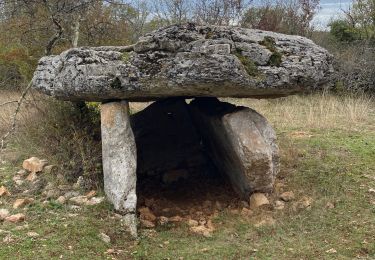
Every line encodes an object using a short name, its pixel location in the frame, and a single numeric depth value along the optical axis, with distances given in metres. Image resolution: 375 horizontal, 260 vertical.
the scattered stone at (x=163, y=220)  5.46
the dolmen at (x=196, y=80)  5.07
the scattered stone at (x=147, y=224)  5.34
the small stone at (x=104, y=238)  4.74
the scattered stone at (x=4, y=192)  5.54
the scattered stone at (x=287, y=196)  5.77
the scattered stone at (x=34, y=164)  6.07
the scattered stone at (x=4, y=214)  4.97
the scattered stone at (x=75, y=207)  5.21
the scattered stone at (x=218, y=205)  5.86
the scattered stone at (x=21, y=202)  5.22
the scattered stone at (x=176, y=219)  5.56
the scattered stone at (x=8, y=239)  4.49
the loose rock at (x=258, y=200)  5.64
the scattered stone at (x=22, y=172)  6.11
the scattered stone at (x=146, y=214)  5.58
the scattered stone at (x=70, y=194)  5.49
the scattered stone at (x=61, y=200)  5.34
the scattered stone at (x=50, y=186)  5.66
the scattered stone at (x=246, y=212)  5.54
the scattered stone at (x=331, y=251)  4.66
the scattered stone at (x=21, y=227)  4.73
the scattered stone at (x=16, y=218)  4.89
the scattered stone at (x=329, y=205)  5.55
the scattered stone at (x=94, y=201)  5.34
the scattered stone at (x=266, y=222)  5.27
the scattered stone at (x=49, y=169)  6.00
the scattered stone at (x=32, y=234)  4.61
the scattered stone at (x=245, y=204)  5.80
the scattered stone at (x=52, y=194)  5.46
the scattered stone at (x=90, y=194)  5.51
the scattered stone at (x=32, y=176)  5.92
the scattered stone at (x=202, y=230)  5.14
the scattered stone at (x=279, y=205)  5.61
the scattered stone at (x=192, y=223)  5.39
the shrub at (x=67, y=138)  5.95
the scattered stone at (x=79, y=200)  5.36
